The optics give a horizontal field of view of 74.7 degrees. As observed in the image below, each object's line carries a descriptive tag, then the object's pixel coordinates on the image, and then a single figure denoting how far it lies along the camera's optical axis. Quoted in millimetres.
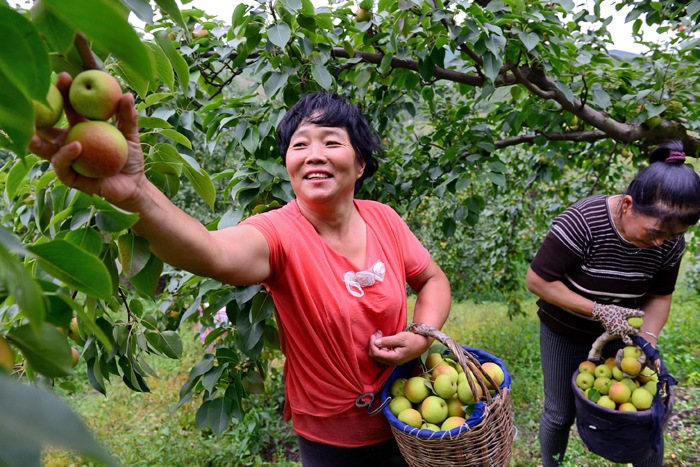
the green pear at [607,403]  1741
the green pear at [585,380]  1860
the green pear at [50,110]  521
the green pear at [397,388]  1350
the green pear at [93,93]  545
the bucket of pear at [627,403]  1691
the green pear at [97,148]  567
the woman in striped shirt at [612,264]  1709
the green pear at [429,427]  1223
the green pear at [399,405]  1286
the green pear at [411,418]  1233
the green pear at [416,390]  1300
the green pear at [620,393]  1732
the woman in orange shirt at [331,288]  1244
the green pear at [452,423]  1214
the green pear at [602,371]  1837
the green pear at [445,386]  1284
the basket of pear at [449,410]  1178
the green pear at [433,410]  1247
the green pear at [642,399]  1716
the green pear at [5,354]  394
